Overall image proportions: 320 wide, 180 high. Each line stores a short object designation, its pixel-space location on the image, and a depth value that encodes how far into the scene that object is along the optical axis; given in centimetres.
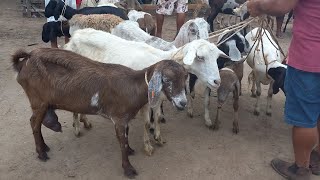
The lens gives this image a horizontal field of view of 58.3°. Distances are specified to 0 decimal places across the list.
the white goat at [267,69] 368
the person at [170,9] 605
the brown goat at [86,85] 280
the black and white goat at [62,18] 491
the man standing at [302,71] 241
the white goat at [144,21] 503
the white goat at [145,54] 322
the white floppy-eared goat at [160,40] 392
